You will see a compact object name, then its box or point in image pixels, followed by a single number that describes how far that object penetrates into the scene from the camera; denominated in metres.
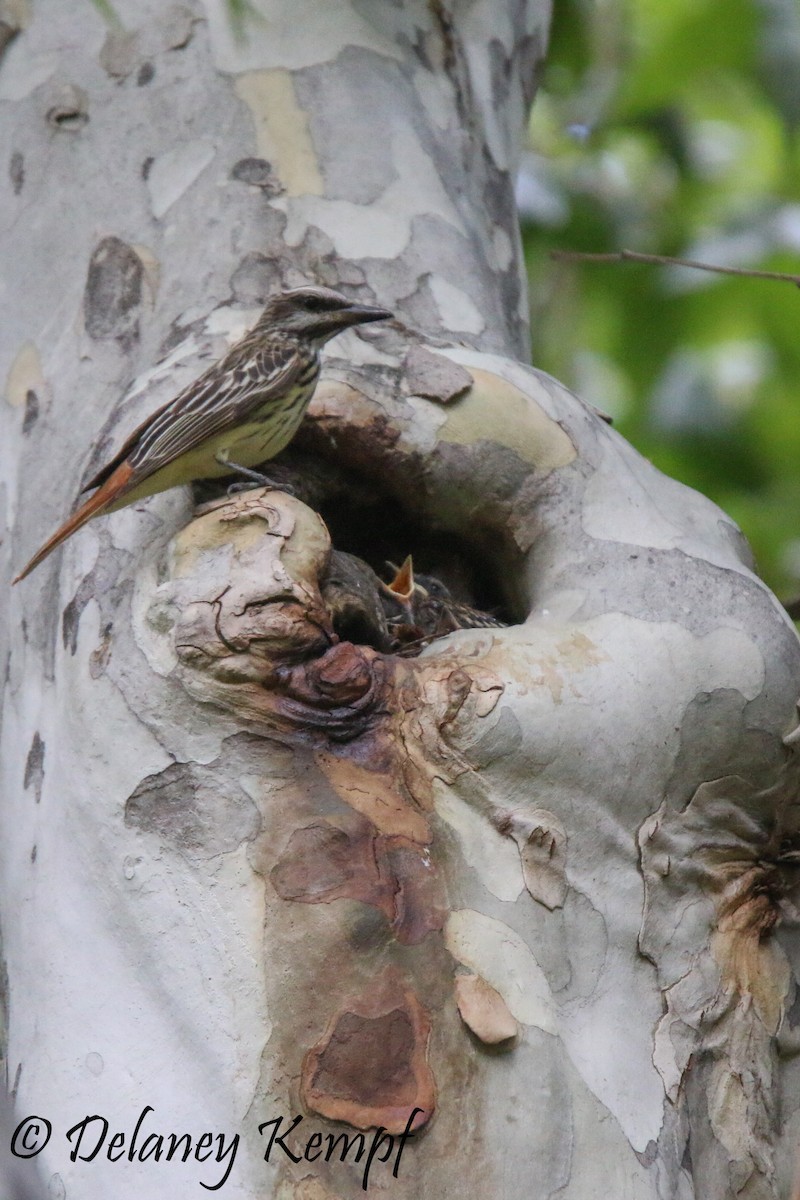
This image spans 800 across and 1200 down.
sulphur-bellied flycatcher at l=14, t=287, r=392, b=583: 6.22
